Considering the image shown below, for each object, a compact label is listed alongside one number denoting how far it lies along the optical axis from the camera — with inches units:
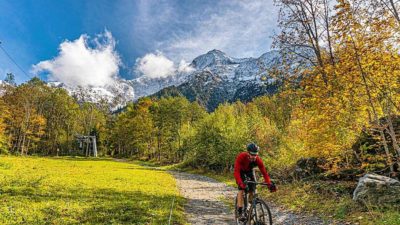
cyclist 378.9
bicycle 343.3
